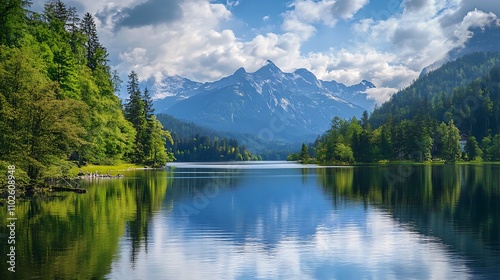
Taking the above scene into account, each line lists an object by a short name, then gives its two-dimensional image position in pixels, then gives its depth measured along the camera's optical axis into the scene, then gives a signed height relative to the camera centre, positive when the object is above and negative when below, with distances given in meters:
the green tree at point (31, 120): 48.66 +4.34
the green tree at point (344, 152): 180.75 +1.58
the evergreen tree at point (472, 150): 190.88 +1.98
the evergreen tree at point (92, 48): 106.62 +25.64
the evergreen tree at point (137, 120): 138.38 +11.30
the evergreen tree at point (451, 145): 180.00 +3.88
